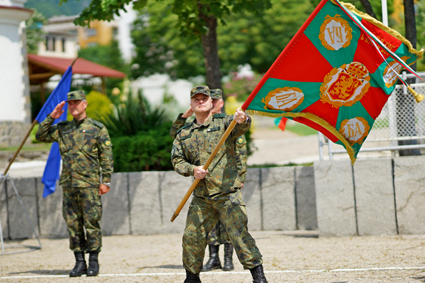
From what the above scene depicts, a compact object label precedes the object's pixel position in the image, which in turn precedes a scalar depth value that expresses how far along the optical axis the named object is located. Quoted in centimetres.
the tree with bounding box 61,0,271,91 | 1788
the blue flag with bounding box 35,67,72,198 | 1540
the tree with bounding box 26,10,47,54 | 7877
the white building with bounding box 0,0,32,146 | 3628
